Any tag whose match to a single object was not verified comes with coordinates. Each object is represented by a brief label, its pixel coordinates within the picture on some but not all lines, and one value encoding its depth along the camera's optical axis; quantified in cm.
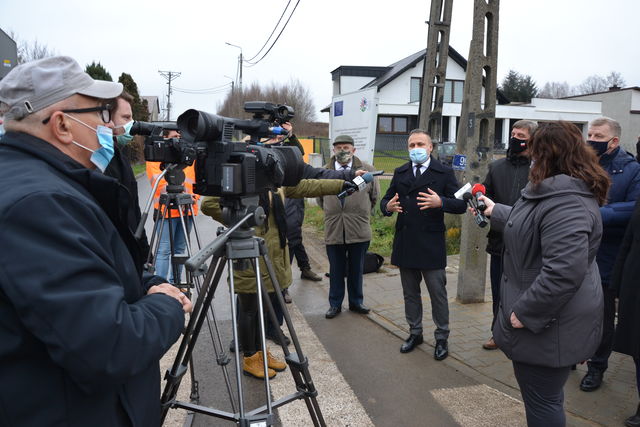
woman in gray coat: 223
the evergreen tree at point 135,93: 3076
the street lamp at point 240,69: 3614
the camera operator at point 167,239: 546
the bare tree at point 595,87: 7647
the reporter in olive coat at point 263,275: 367
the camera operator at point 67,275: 118
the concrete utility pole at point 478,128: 541
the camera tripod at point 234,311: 211
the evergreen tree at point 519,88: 5612
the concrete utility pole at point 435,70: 816
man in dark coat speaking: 418
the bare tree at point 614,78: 7231
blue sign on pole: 637
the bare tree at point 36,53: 3076
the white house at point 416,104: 3575
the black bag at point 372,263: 696
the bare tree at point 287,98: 5071
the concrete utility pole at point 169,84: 5975
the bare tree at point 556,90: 8129
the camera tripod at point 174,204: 383
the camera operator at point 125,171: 164
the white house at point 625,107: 3641
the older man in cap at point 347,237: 529
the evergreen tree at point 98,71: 2624
